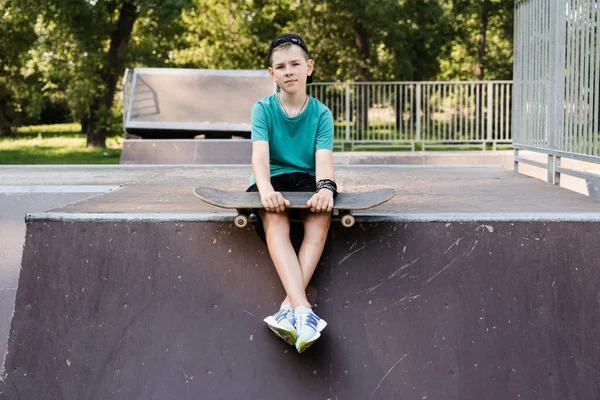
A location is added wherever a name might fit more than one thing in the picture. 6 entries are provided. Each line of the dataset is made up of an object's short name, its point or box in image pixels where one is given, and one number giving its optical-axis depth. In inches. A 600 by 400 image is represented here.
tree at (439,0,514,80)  1059.9
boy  139.1
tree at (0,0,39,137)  869.5
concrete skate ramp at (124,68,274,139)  590.9
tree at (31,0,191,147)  846.5
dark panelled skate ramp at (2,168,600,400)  144.3
